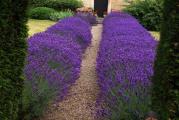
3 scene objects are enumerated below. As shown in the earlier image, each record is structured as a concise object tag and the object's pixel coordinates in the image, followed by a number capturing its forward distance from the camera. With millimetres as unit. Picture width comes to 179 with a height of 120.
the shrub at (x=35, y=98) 3251
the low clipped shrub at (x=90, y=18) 14168
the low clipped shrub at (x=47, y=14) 15307
